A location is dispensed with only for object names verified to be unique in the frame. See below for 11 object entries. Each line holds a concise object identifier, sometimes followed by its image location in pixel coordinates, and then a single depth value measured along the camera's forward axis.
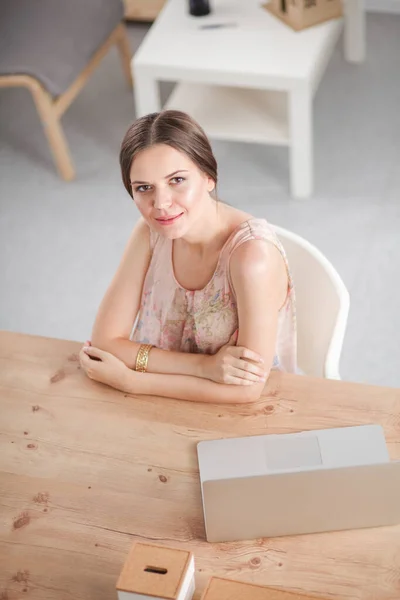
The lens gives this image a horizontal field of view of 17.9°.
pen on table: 3.96
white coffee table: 3.73
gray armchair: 3.90
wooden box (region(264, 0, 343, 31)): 3.83
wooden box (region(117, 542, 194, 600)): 2.00
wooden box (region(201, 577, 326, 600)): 1.99
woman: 2.37
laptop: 2.05
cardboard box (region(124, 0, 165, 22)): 5.01
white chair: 2.52
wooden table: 2.11
